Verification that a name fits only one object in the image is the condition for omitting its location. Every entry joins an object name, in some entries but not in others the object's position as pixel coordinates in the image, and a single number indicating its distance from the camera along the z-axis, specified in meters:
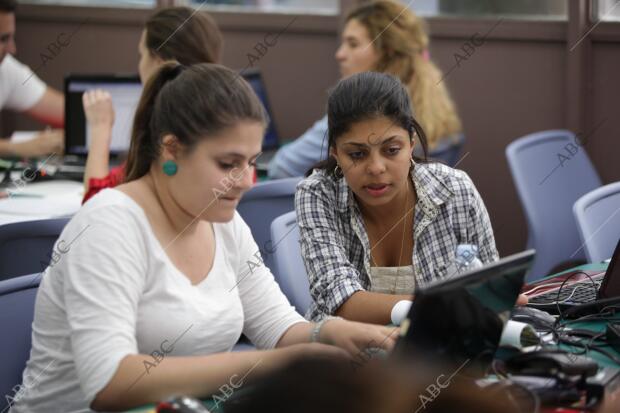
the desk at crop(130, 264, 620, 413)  3.05
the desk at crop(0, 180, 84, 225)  6.30
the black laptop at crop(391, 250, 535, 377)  2.53
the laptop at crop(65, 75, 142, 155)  8.16
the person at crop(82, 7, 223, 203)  6.71
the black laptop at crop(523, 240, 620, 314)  4.04
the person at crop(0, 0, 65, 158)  8.12
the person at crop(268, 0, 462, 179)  7.42
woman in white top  3.14
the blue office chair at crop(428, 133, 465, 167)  7.68
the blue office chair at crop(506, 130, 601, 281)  7.04
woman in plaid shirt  4.39
